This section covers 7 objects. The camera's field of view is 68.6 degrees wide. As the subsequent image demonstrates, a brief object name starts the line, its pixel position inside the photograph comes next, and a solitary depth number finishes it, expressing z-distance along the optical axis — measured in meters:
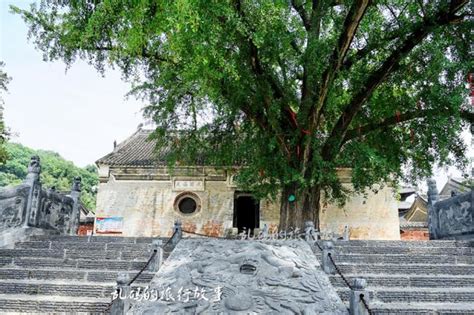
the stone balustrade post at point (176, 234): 6.46
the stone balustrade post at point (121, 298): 4.00
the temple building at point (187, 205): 13.54
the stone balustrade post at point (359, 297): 4.00
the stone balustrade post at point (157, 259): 5.32
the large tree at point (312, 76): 6.70
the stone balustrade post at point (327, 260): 5.27
